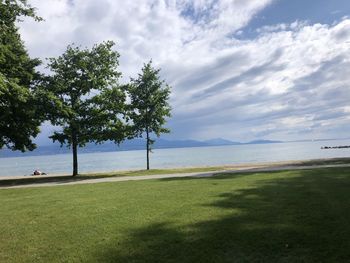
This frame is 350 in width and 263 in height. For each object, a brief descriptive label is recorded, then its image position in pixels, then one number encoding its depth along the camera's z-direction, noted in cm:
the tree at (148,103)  3569
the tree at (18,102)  2549
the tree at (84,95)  3106
